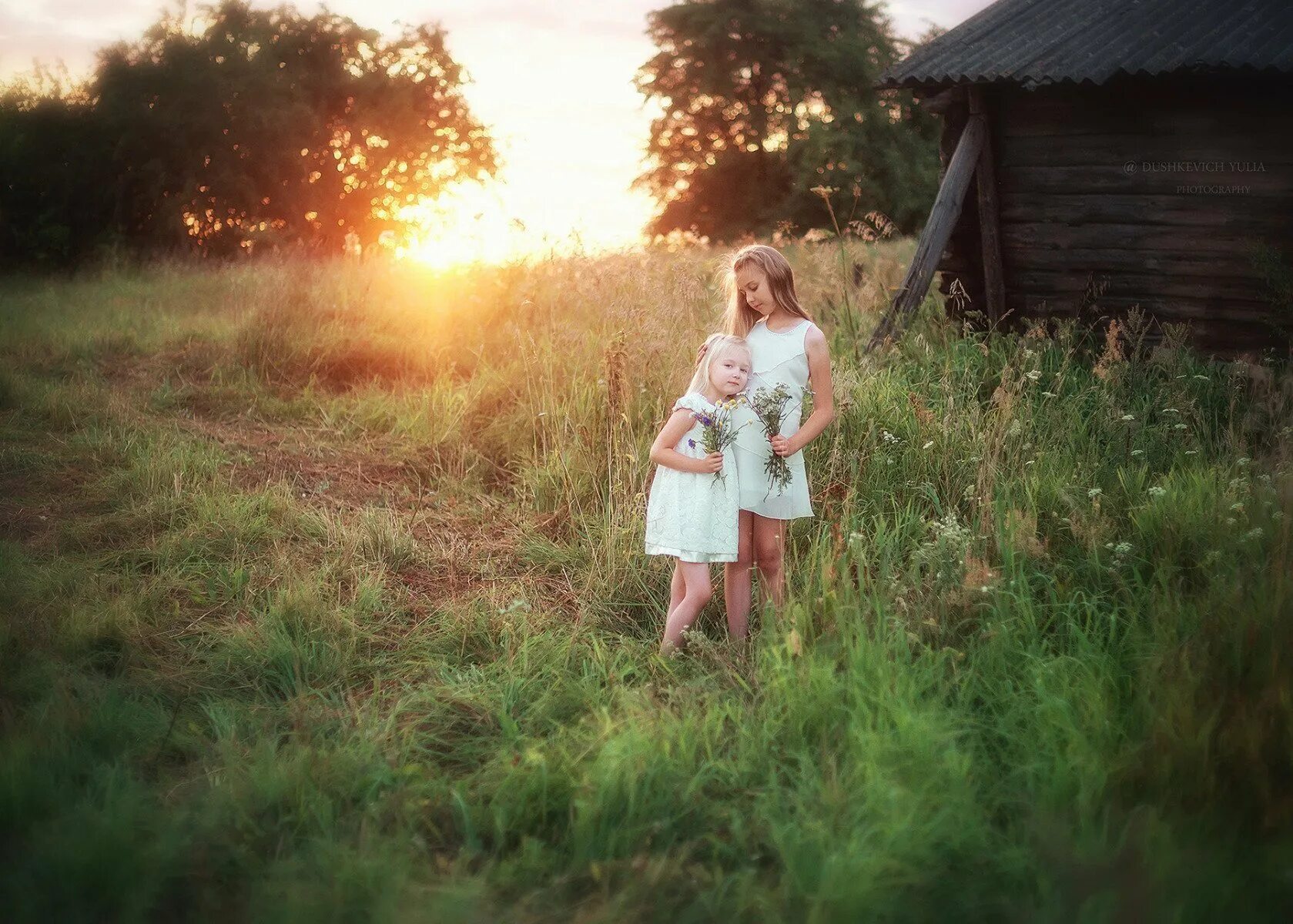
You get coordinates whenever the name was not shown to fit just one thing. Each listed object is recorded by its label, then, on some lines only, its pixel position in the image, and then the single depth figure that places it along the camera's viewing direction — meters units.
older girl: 3.56
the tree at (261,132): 19.55
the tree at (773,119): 28.09
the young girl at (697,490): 3.42
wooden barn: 6.89
